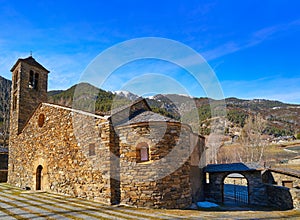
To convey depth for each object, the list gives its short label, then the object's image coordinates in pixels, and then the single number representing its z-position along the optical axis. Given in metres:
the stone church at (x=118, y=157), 9.56
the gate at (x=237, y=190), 15.76
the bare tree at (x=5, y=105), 33.19
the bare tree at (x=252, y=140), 31.14
